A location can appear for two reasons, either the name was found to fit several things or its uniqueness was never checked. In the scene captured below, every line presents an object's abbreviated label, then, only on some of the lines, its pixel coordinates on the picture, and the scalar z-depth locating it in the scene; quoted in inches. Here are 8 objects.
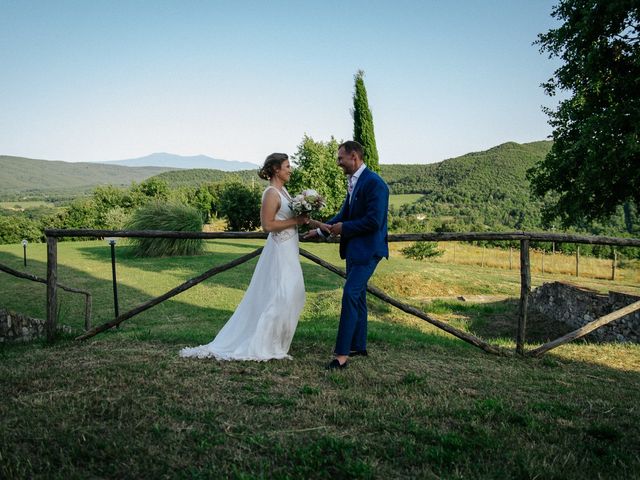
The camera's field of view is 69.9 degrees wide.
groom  188.1
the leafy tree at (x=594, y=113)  566.3
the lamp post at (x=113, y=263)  347.3
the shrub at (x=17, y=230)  2005.4
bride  201.2
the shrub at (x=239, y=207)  1898.4
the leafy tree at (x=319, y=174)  1707.7
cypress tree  1427.2
